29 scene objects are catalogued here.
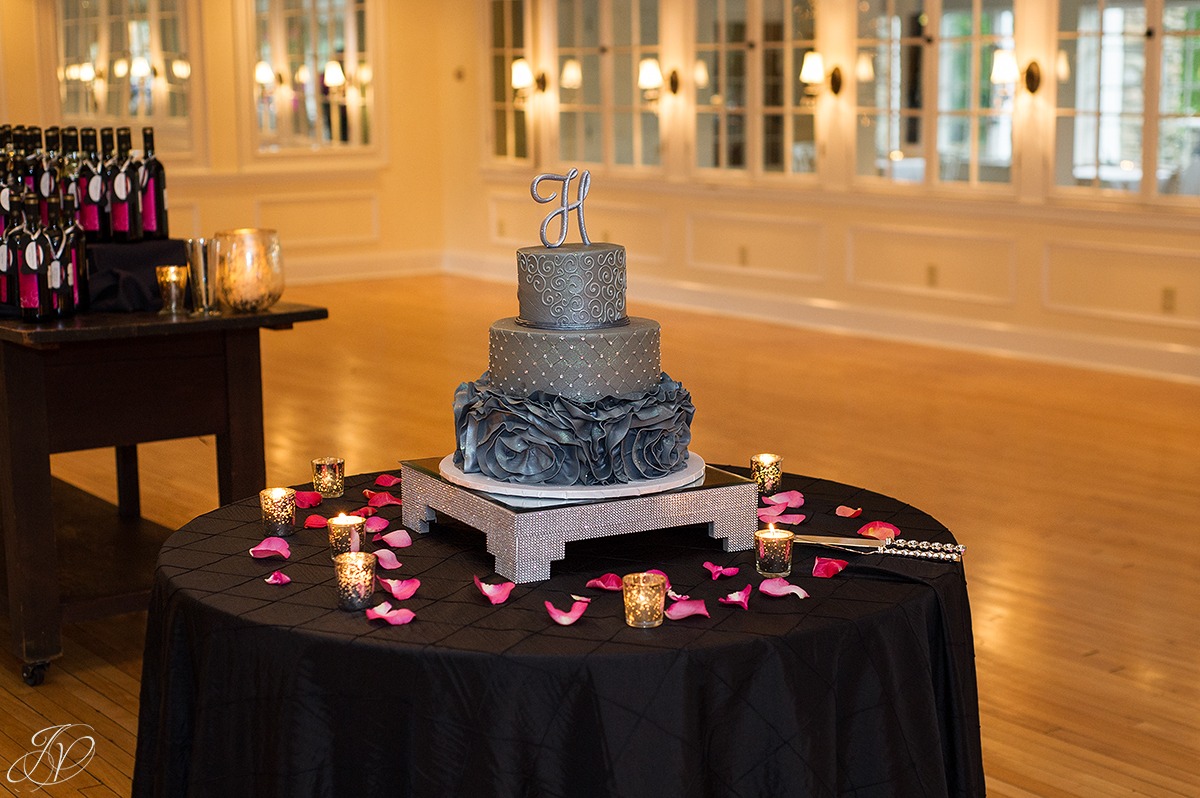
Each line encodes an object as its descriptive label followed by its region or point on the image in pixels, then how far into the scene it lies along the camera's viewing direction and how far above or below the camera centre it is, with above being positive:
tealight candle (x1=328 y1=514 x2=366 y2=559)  2.07 -0.46
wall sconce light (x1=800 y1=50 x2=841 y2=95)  8.57 +0.68
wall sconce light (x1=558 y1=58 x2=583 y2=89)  10.41 +0.84
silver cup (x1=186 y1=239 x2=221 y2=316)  3.51 -0.17
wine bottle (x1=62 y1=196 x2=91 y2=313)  3.45 -0.13
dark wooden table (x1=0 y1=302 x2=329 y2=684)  3.38 -0.48
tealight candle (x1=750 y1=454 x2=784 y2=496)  2.46 -0.46
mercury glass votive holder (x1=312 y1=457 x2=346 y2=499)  2.47 -0.46
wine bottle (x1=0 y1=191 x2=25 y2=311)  3.43 -0.13
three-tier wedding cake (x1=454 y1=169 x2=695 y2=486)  2.03 -0.27
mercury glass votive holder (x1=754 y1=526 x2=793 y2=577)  1.99 -0.48
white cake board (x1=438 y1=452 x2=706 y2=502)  2.01 -0.39
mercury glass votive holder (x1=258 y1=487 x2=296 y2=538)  2.19 -0.45
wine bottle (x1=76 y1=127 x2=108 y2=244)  3.75 +0.03
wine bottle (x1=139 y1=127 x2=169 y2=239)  3.80 +0.02
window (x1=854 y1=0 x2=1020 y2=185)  7.77 +0.54
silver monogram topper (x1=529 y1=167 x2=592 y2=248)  2.09 +0.00
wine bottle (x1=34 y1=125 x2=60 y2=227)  3.64 +0.07
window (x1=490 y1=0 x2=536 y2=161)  10.84 +0.84
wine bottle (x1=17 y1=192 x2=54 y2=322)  3.36 -0.14
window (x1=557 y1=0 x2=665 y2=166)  9.80 +0.77
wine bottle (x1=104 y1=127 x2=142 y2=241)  3.77 +0.03
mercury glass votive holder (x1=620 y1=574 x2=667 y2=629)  1.79 -0.48
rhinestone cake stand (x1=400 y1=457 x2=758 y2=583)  1.95 -0.43
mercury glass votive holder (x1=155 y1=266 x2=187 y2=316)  3.50 -0.20
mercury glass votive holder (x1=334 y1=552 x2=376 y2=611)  1.85 -0.47
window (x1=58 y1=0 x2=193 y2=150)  10.27 +0.95
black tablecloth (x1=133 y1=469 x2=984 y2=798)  1.69 -0.58
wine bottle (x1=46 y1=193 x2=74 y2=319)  3.41 -0.16
